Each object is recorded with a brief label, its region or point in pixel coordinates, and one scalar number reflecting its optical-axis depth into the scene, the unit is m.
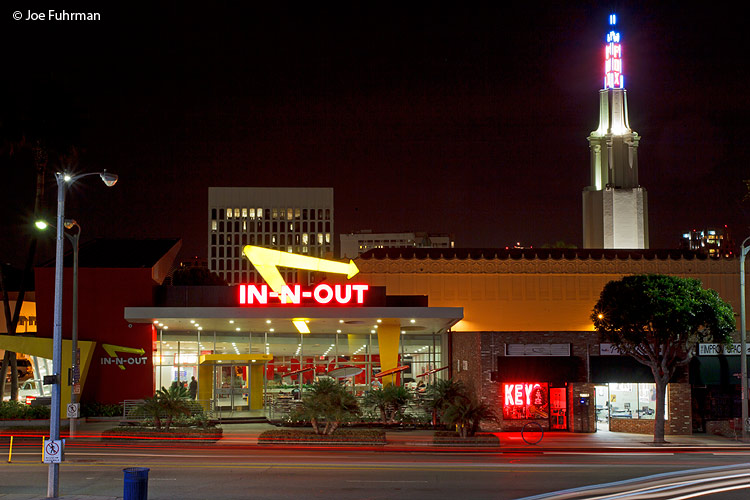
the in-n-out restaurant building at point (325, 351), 38.78
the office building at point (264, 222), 180.62
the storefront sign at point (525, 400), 38.53
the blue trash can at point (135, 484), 15.98
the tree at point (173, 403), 33.59
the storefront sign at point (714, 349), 39.00
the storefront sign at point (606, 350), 39.06
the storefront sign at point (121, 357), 42.31
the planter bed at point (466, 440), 32.16
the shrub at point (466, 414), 32.38
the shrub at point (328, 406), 32.25
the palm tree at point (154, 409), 33.66
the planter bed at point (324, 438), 32.06
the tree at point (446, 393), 33.78
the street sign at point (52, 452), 18.66
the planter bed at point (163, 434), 32.91
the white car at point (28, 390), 49.03
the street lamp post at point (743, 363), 35.16
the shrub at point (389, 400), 38.16
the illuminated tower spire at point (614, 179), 76.69
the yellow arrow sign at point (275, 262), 41.00
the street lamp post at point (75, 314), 31.81
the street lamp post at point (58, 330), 20.20
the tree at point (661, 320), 34.91
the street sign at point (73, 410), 25.64
